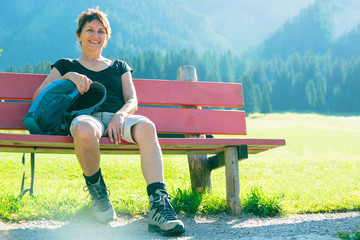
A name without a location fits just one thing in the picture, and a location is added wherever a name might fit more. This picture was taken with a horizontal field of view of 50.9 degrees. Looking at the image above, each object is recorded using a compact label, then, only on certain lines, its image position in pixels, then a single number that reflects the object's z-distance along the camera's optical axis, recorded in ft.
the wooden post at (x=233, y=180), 12.64
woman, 9.46
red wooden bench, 11.68
